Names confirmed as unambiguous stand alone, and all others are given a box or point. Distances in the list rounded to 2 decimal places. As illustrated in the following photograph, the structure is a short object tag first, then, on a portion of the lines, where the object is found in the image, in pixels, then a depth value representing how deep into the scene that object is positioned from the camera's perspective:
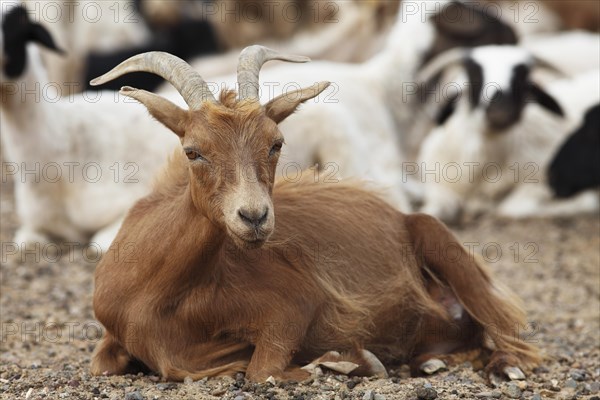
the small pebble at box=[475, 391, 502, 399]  9.98
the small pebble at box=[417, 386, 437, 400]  9.67
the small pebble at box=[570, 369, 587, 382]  10.94
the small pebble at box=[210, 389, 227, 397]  9.58
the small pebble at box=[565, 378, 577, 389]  10.65
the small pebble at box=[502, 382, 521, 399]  10.17
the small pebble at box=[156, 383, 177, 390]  9.83
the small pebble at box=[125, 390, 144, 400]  9.44
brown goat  9.55
